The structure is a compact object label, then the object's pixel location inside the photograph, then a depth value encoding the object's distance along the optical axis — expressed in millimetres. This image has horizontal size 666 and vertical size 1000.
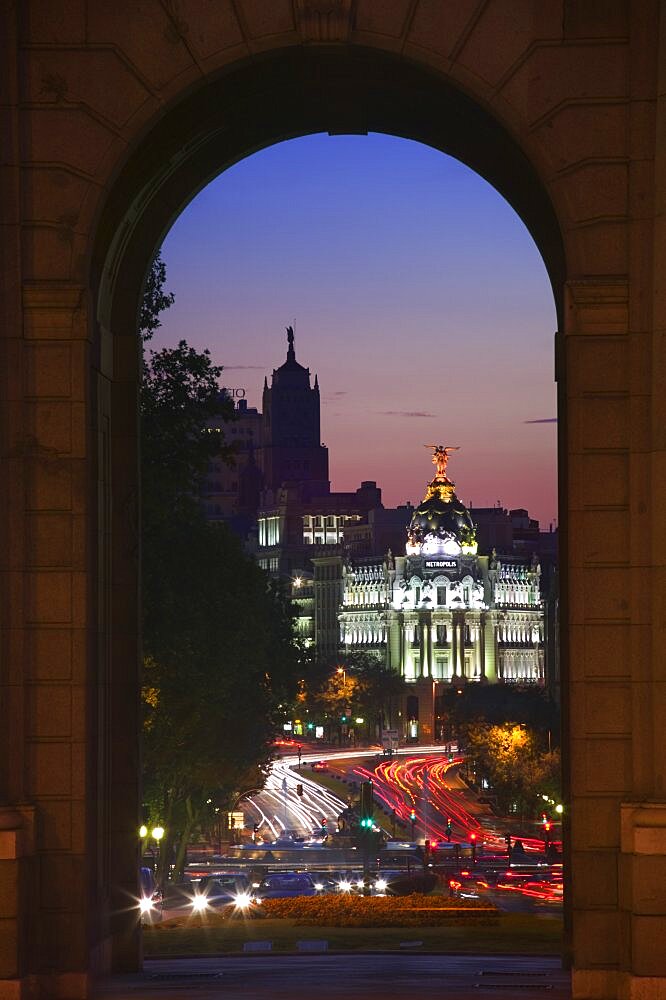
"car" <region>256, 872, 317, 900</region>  78856
